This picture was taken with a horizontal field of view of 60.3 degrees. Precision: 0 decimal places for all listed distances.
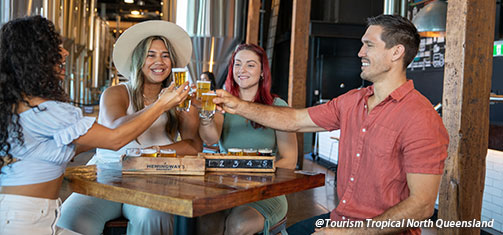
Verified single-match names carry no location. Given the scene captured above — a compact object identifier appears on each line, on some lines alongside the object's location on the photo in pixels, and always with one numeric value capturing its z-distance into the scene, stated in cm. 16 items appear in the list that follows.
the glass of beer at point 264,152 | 211
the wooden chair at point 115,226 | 227
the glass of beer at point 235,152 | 209
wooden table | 149
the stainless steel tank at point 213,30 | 654
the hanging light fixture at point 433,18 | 567
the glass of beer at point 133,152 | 195
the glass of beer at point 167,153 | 201
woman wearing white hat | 256
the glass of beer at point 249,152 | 211
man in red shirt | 174
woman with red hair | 254
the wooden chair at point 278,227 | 240
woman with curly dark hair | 162
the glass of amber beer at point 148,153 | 197
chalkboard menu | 941
